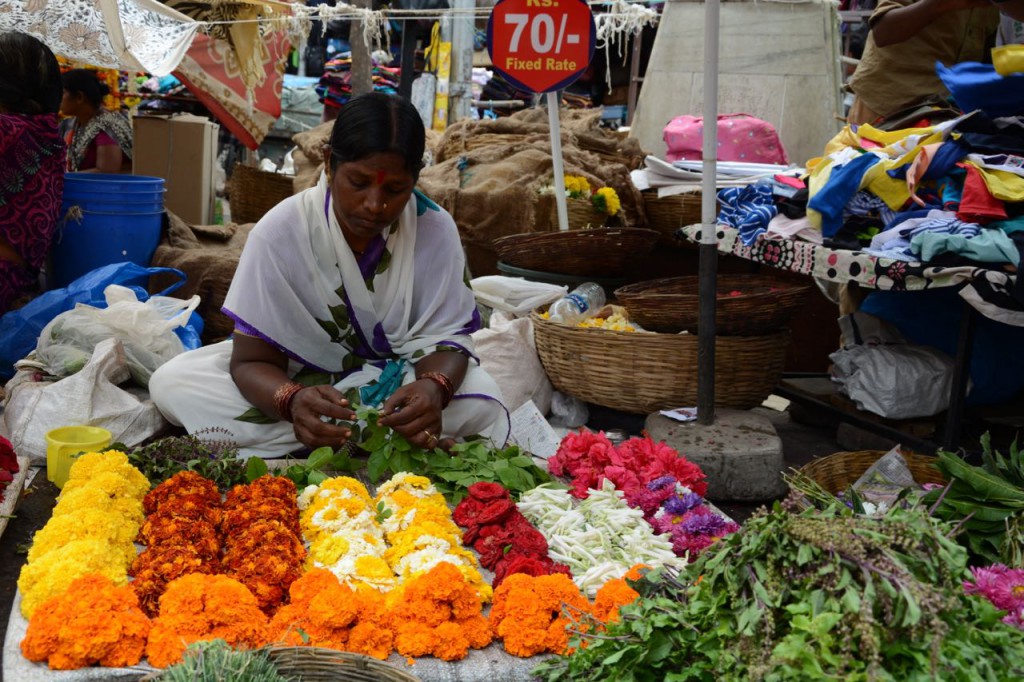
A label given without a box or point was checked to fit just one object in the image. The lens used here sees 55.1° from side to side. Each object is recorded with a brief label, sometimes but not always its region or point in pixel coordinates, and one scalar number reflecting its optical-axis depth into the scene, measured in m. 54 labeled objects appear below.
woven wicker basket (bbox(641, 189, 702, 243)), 5.63
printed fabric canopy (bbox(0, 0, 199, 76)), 4.97
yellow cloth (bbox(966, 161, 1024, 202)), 3.50
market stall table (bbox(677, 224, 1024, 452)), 3.34
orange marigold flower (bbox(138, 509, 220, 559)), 2.50
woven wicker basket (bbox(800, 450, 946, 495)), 3.42
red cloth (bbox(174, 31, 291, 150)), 6.41
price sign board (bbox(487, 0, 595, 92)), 5.08
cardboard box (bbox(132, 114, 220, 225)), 6.72
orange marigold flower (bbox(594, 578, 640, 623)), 2.22
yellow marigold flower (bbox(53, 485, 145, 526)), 2.53
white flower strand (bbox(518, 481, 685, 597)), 2.59
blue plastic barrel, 5.37
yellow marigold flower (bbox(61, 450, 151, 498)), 2.75
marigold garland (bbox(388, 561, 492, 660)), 2.20
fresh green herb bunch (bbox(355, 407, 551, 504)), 3.11
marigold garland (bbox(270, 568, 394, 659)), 2.14
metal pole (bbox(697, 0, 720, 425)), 3.78
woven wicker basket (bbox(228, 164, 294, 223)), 8.02
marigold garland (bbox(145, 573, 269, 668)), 2.05
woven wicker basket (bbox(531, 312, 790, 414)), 4.19
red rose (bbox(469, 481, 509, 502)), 2.88
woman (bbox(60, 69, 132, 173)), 6.59
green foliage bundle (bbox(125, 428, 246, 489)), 3.03
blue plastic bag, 4.57
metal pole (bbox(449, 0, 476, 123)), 8.16
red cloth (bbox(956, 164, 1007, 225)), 3.54
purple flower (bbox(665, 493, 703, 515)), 2.89
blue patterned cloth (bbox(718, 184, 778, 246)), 4.33
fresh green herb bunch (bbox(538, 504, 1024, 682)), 1.66
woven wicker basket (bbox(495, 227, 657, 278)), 5.09
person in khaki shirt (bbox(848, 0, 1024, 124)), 4.47
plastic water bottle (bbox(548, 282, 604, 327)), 4.68
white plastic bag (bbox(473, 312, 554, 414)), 4.45
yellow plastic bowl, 3.17
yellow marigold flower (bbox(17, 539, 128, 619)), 2.18
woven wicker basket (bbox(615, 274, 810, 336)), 4.17
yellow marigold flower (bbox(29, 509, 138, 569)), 2.38
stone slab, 3.78
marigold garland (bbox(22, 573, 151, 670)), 2.01
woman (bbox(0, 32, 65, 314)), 4.75
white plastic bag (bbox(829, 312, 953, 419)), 4.22
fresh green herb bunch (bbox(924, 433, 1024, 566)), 2.50
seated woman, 3.12
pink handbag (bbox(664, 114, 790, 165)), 6.12
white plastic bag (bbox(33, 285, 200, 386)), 4.02
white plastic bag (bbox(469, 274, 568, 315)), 4.91
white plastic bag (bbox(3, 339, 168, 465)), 3.62
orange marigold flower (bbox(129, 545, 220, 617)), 2.26
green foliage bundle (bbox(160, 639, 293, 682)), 1.79
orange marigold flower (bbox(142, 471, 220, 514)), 2.74
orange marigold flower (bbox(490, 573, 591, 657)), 2.22
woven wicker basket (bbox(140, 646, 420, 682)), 1.92
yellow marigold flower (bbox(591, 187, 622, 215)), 5.65
